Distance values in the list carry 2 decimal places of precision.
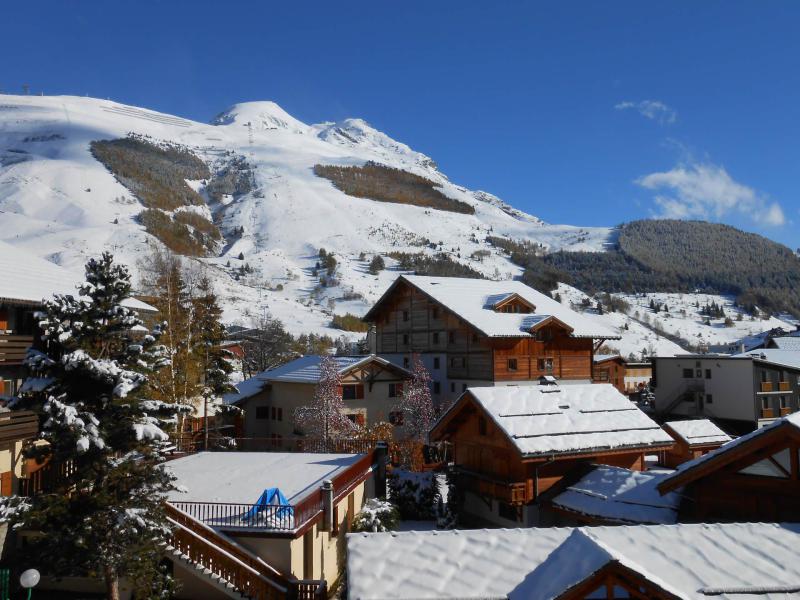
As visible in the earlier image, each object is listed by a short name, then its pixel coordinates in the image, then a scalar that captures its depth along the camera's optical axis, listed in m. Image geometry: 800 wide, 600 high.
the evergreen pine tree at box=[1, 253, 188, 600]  12.25
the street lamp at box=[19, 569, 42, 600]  10.10
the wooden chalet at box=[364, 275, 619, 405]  37.81
